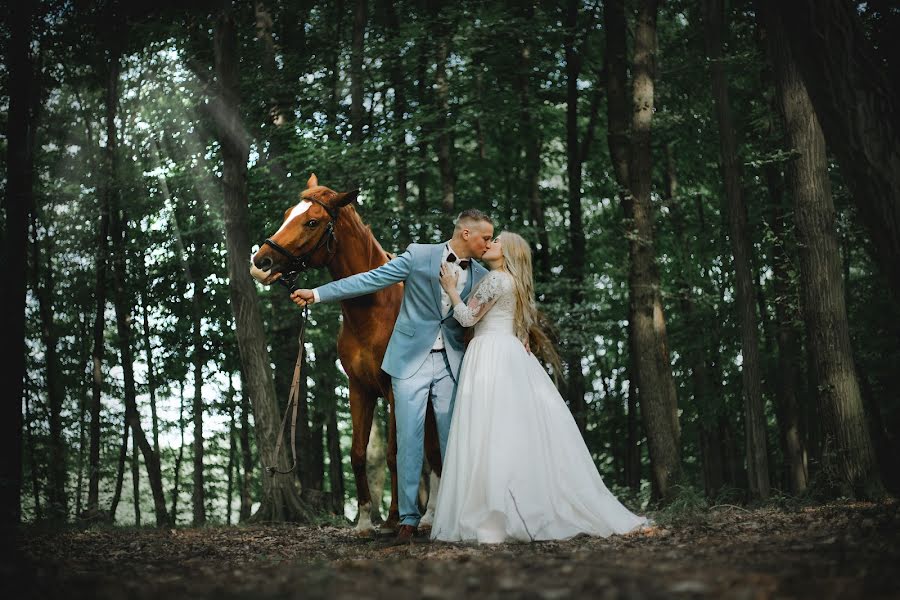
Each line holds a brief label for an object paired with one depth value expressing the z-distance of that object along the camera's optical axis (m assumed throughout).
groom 7.45
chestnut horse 7.64
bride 6.57
